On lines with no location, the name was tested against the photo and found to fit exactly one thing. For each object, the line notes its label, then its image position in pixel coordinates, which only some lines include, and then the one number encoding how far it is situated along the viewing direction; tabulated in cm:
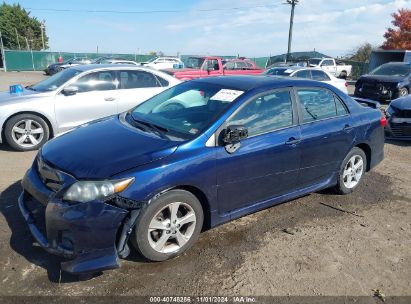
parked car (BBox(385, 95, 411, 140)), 810
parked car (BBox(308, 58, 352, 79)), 2809
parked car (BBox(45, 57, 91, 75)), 2738
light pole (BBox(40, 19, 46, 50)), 7561
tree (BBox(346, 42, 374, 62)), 4407
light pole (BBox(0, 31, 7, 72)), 3507
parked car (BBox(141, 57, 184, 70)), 2845
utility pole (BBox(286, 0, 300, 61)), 3769
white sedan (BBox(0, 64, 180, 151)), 645
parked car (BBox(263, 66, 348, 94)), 1339
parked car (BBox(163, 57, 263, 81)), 1415
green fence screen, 3581
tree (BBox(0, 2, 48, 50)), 7394
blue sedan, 292
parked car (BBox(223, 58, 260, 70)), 1702
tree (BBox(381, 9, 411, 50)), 4159
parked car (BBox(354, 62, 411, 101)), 1425
